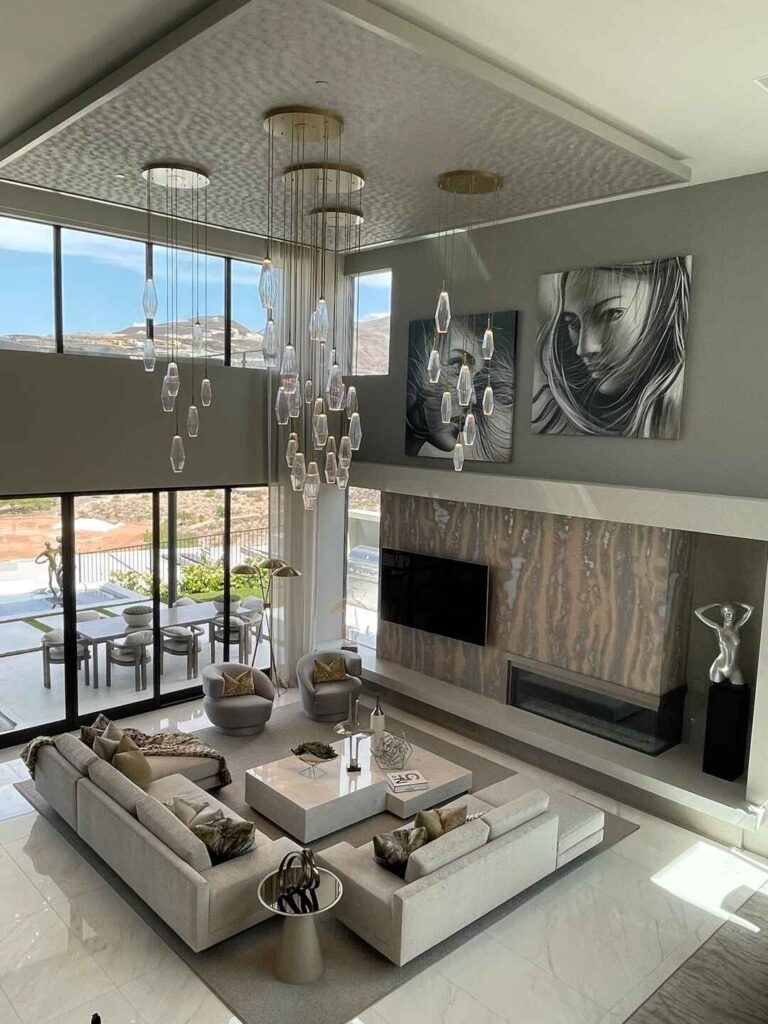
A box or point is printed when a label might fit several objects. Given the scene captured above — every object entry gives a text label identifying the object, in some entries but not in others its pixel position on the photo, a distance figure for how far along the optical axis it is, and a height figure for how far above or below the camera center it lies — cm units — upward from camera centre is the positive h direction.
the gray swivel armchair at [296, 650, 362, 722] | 941 -329
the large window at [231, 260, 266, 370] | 988 +117
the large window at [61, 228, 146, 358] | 840 +122
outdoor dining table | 904 -255
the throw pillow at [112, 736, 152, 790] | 665 -301
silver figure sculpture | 724 -198
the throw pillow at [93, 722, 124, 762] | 685 -293
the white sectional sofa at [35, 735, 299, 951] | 529 -319
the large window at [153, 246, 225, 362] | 919 +132
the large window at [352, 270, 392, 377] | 1031 +122
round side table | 507 -343
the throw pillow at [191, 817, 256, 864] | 561 -303
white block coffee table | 674 -333
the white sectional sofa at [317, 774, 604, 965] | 522 -320
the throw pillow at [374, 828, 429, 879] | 554 -303
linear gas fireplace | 787 -295
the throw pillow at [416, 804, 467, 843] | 580 -296
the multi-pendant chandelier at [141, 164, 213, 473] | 793 +146
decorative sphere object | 750 -318
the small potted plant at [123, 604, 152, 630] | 927 -243
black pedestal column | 719 -276
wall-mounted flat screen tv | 922 -215
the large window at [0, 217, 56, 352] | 798 +120
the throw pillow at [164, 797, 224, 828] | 593 -305
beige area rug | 489 -364
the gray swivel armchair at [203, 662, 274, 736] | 880 -330
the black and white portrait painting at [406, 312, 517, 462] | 888 +38
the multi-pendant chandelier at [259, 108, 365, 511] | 527 +170
